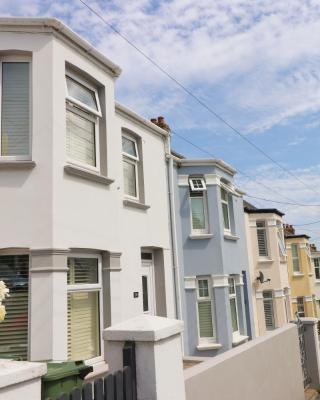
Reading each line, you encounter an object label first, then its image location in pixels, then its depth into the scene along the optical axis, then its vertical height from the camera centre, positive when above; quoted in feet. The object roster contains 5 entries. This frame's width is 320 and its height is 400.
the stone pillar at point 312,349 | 29.78 -4.97
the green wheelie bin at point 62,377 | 10.62 -2.20
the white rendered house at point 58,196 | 20.44 +4.94
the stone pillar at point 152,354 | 11.65 -1.86
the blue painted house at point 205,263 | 38.68 +1.89
